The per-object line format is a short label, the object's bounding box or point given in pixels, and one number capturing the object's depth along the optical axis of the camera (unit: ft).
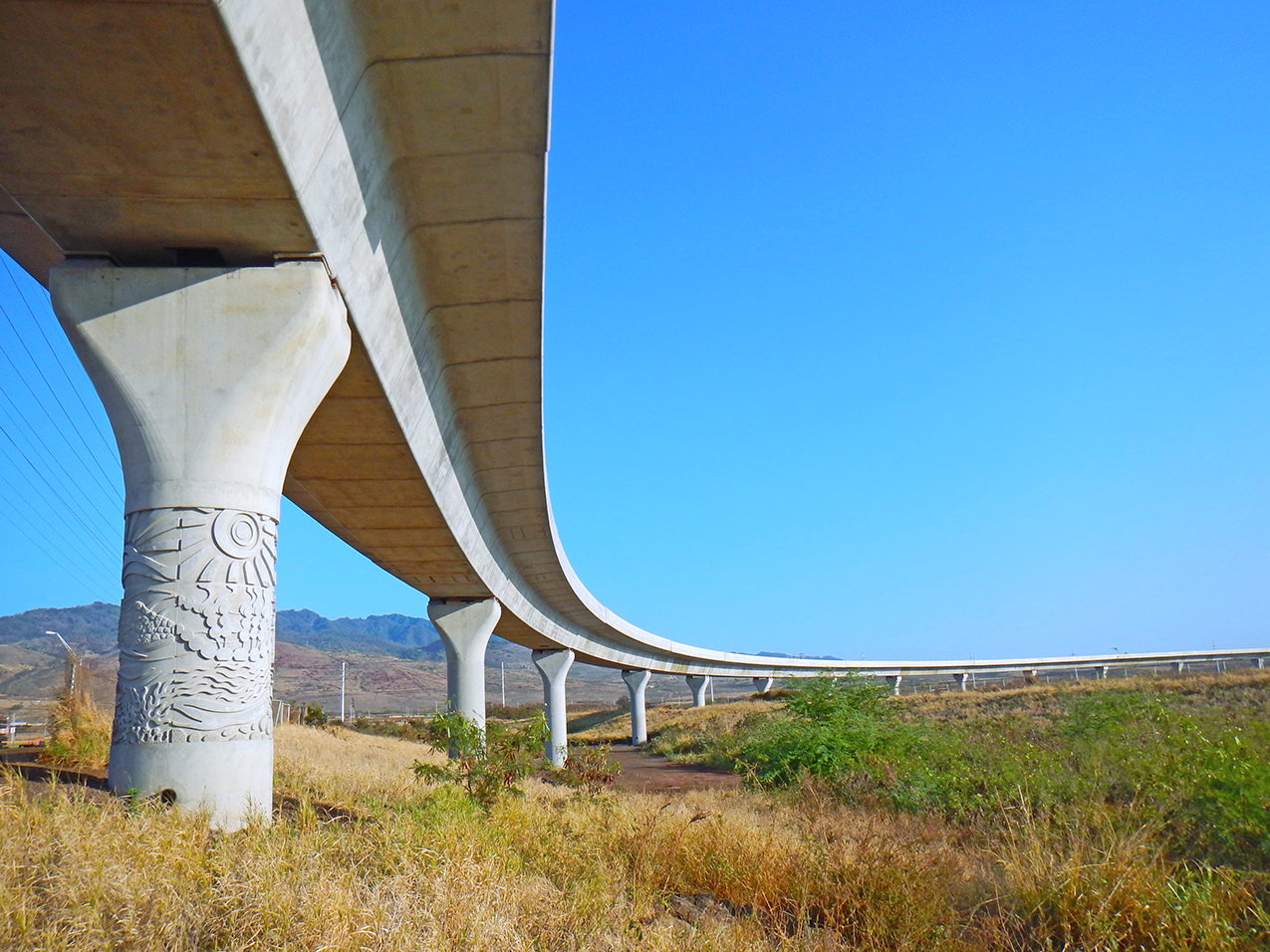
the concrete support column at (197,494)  22.44
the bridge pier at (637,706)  187.52
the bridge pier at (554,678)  123.95
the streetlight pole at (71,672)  47.39
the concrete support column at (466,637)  76.07
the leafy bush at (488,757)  31.58
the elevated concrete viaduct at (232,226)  17.97
